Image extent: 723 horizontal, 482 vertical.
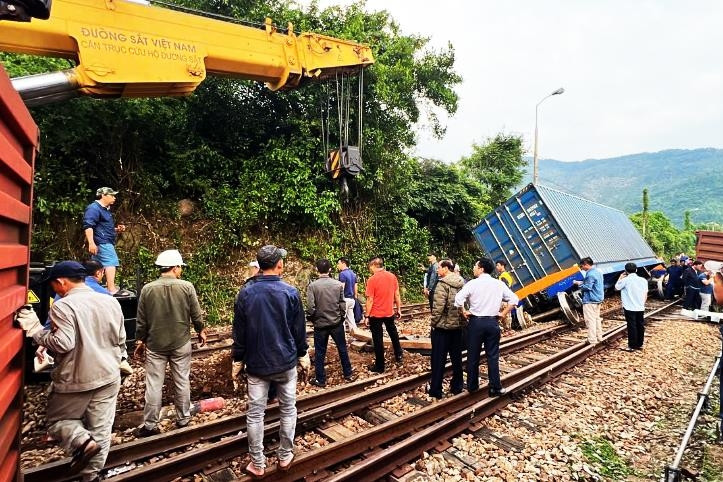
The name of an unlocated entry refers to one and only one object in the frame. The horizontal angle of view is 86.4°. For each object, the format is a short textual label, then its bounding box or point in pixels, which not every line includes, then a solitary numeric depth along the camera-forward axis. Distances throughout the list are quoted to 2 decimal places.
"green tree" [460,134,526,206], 21.39
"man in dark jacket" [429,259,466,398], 5.24
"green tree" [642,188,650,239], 31.97
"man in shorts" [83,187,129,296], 5.65
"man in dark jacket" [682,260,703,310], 11.62
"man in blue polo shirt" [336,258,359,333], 7.63
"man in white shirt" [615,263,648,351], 7.86
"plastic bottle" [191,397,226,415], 4.51
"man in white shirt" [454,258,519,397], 5.17
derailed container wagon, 9.83
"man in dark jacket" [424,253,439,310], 9.74
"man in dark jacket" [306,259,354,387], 5.54
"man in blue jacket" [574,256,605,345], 8.03
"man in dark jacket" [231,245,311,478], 3.31
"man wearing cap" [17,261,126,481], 2.87
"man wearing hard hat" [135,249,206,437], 4.02
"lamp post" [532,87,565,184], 16.85
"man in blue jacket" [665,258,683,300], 14.93
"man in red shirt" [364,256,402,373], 6.18
